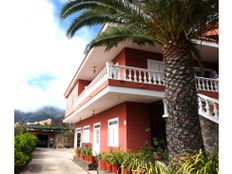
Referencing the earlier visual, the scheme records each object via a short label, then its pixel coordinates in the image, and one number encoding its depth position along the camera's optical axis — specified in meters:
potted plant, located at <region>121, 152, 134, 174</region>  6.32
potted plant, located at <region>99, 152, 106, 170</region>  8.23
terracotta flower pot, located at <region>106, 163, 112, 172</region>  7.69
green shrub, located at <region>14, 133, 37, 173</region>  8.07
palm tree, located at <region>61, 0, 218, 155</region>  4.68
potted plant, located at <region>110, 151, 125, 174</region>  7.30
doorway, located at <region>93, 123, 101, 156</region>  13.93
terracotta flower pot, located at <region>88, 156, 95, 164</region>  11.23
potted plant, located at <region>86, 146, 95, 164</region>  11.25
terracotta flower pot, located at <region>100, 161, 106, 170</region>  8.23
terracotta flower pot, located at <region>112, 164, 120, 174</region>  7.28
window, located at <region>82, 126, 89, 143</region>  17.07
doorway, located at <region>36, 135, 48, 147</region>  33.51
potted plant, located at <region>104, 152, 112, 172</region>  7.74
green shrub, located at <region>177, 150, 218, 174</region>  3.61
